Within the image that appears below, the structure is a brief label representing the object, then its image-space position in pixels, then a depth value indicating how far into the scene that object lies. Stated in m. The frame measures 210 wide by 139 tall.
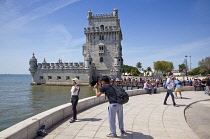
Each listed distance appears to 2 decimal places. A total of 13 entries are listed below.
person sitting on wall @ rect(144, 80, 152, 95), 14.45
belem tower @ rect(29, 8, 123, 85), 40.06
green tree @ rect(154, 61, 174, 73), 76.94
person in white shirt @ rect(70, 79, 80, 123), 6.30
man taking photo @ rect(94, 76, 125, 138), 4.68
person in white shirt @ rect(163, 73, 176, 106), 9.31
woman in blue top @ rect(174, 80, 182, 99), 11.80
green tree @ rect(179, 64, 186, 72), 115.01
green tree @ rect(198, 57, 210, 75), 64.69
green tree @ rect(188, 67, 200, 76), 91.60
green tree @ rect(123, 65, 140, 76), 80.42
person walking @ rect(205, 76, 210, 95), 14.59
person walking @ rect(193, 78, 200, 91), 17.19
